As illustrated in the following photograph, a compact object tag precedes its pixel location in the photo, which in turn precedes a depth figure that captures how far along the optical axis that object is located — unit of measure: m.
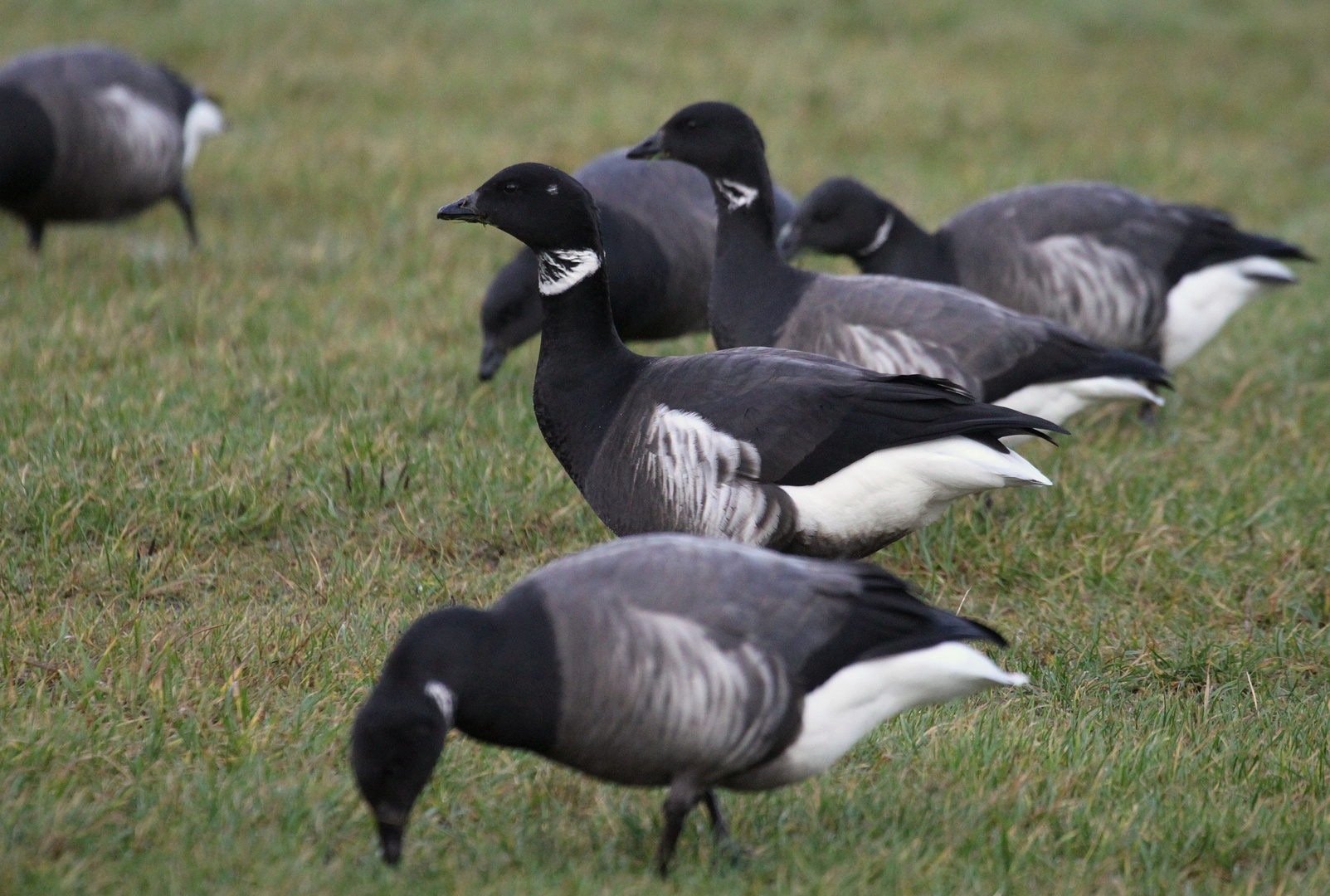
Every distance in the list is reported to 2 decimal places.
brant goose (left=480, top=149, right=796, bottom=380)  14.23
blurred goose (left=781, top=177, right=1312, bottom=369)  14.86
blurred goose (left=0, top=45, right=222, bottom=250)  18.33
